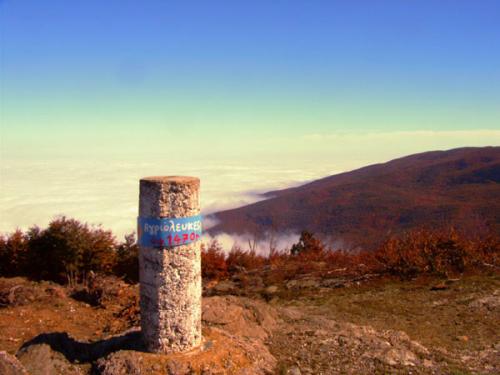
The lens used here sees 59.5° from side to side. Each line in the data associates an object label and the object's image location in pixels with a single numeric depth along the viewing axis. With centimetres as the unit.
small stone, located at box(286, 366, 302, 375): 514
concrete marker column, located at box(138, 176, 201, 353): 471
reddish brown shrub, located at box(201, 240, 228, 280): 1153
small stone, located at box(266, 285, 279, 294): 1001
